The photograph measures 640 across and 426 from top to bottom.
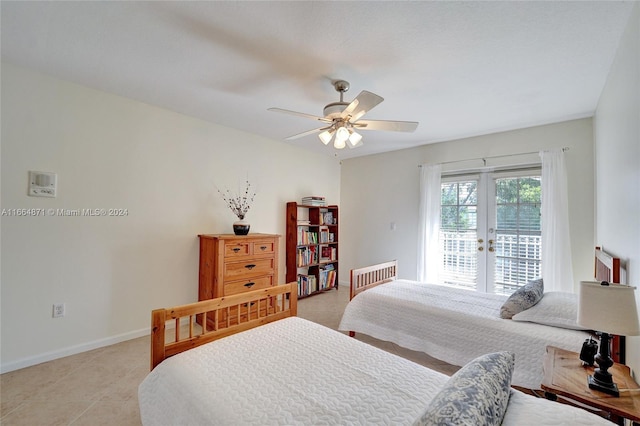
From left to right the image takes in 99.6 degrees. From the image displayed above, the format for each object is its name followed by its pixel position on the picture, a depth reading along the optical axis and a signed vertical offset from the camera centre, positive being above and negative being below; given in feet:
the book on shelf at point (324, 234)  15.00 -0.81
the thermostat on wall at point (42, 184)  7.37 +0.86
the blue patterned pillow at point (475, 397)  2.45 -1.77
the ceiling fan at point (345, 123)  6.71 +2.58
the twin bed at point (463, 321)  5.98 -2.60
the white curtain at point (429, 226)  12.76 -0.21
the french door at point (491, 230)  10.84 -0.33
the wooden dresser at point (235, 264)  9.68 -1.74
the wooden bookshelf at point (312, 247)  13.71 -1.50
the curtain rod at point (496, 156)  10.01 +2.82
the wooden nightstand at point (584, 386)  3.58 -2.42
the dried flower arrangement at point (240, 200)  11.61 +0.81
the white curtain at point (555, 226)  9.70 -0.08
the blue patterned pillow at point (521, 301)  6.86 -2.01
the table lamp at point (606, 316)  3.55 -1.23
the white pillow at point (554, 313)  6.23 -2.13
